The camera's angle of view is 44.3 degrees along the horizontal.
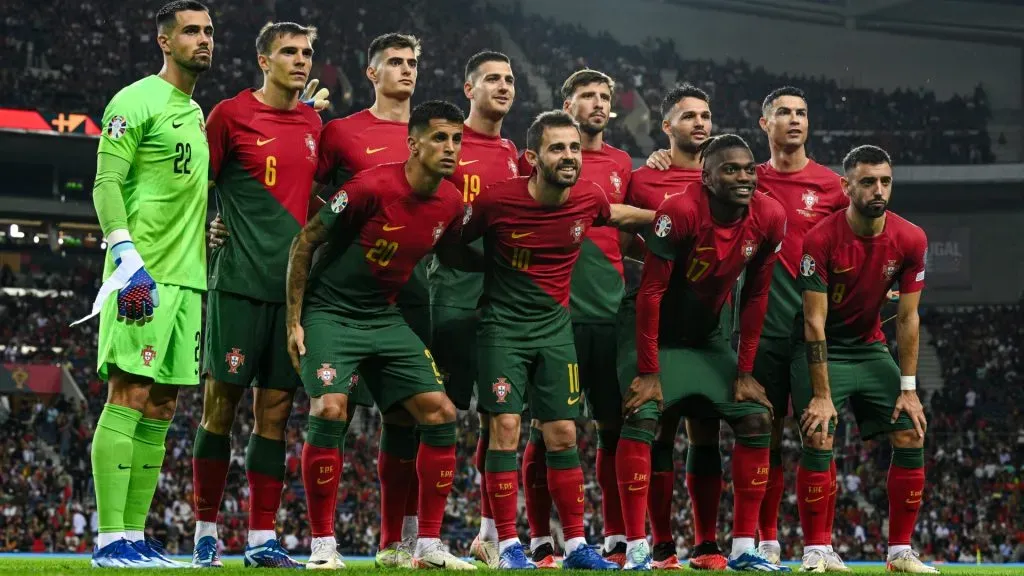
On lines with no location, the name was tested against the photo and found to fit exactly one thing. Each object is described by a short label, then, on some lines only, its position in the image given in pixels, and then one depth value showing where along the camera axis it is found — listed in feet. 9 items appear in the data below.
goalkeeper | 20.47
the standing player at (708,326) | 23.57
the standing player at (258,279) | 23.38
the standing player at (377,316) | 22.03
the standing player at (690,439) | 25.82
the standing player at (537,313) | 23.07
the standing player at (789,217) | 26.68
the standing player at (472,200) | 26.11
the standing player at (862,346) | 24.76
